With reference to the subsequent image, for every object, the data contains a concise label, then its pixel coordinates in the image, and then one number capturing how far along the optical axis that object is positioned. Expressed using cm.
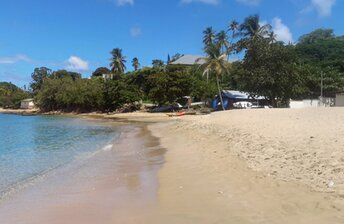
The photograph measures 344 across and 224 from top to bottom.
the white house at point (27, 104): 12975
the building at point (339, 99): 5220
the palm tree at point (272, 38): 5496
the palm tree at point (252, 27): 6700
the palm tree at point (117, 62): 10011
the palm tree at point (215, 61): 5950
